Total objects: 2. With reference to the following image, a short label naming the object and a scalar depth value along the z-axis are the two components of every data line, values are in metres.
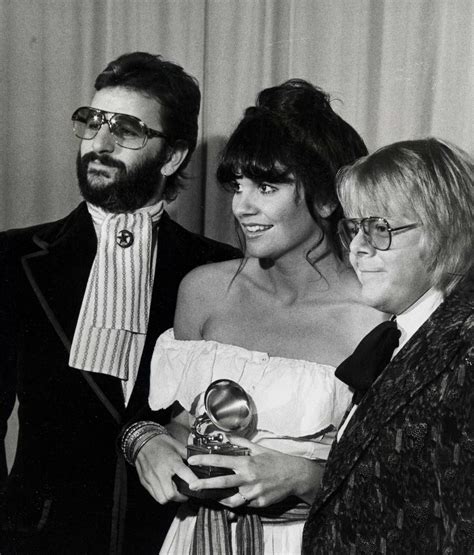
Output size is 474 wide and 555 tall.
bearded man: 2.28
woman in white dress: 1.86
